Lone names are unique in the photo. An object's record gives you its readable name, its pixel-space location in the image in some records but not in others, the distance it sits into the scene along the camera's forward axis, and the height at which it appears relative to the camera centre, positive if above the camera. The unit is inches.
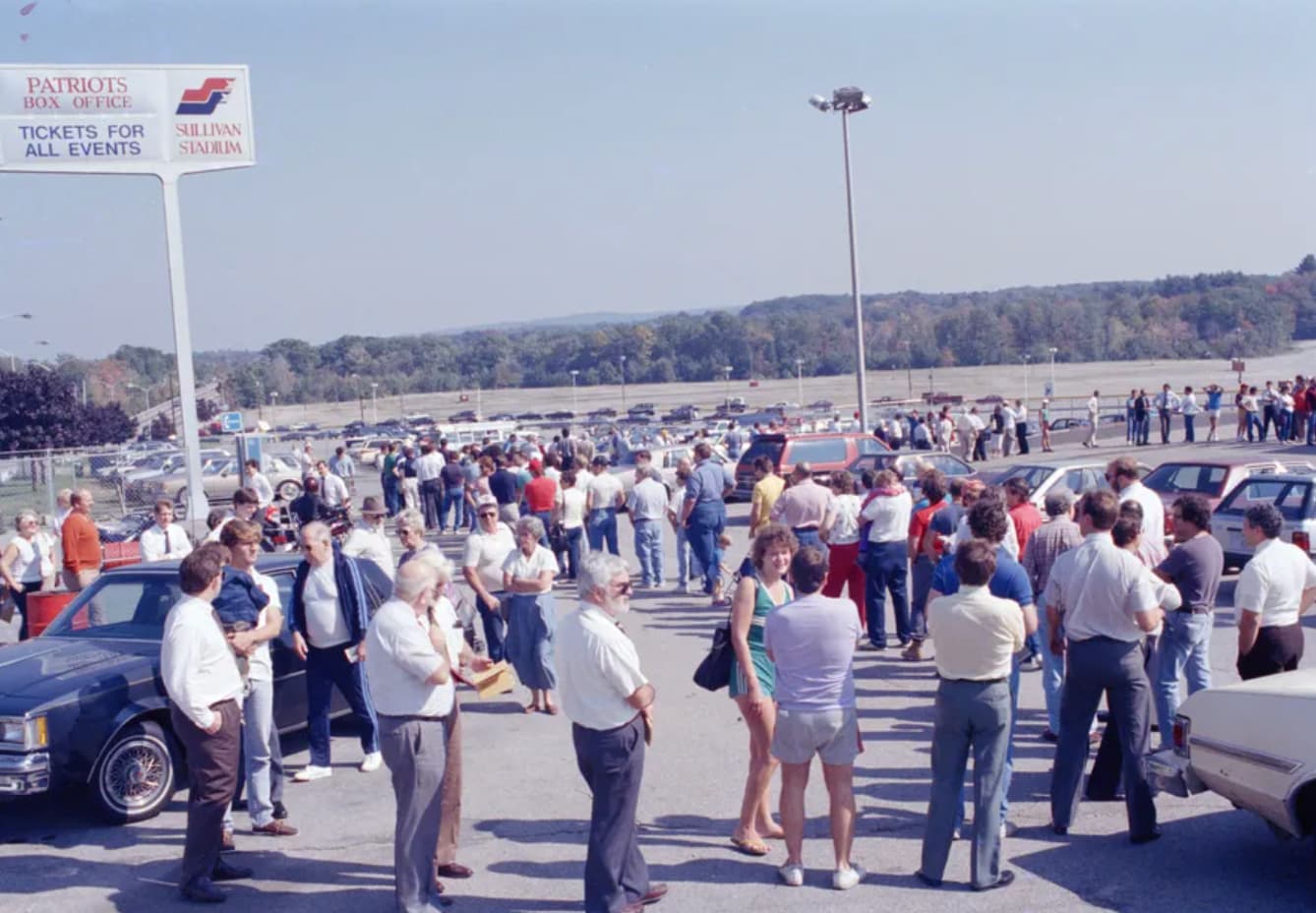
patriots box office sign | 831.7 +219.7
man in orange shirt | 478.6 -45.1
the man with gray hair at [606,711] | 211.9 -54.1
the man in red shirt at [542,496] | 613.6 -44.8
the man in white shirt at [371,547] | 373.5 -40.3
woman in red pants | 445.1 -53.0
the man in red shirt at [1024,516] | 371.3 -41.7
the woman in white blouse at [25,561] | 464.8 -48.6
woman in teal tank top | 243.6 -53.9
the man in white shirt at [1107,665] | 247.4 -59.5
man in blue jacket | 305.7 -51.2
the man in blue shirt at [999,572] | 262.5 -42.7
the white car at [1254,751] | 209.9 -69.4
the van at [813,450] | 987.3 -47.0
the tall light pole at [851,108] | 1137.4 +269.8
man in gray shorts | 223.3 -55.2
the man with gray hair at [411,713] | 219.5 -54.6
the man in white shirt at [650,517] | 589.3 -56.7
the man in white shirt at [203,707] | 232.4 -54.5
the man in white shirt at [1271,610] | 264.4 -52.9
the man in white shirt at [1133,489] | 347.3 -32.4
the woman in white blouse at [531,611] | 375.9 -63.3
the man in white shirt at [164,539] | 455.8 -42.1
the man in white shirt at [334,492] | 812.0 -48.8
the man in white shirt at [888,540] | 429.7 -53.9
